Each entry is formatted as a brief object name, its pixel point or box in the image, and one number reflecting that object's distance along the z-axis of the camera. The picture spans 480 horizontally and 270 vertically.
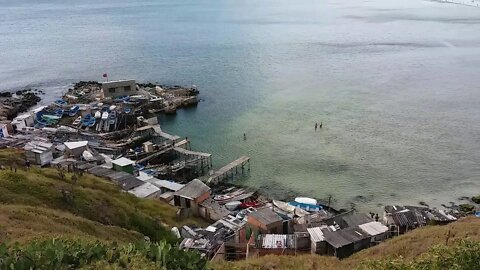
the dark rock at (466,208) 34.12
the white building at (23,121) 48.32
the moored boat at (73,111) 54.75
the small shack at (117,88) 61.19
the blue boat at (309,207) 32.78
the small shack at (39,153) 35.53
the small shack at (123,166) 36.38
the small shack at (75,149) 38.81
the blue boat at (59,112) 54.07
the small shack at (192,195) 32.16
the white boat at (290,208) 31.92
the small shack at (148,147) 44.20
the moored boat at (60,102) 59.18
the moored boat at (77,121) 51.38
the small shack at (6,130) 45.53
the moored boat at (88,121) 51.07
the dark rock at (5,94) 67.69
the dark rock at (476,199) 35.66
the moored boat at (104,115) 51.58
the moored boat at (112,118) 51.22
